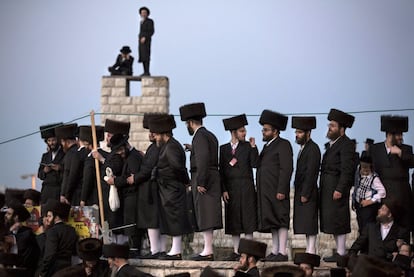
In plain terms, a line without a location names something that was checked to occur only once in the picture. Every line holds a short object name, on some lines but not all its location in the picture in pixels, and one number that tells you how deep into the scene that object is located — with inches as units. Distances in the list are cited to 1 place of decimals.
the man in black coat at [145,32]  1018.1
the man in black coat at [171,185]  536.1
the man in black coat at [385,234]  481.4
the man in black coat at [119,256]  485.4
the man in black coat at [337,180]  514.3
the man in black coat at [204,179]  529.0
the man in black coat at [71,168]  588.1
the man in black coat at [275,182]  522.0
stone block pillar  1042.7
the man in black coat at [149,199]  544.1
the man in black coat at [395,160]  523.8
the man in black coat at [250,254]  465.4
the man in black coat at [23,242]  509.5
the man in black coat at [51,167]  606.5
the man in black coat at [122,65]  1047.0
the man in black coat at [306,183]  518.3
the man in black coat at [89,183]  577.6
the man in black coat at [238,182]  533.0
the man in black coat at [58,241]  510.3
